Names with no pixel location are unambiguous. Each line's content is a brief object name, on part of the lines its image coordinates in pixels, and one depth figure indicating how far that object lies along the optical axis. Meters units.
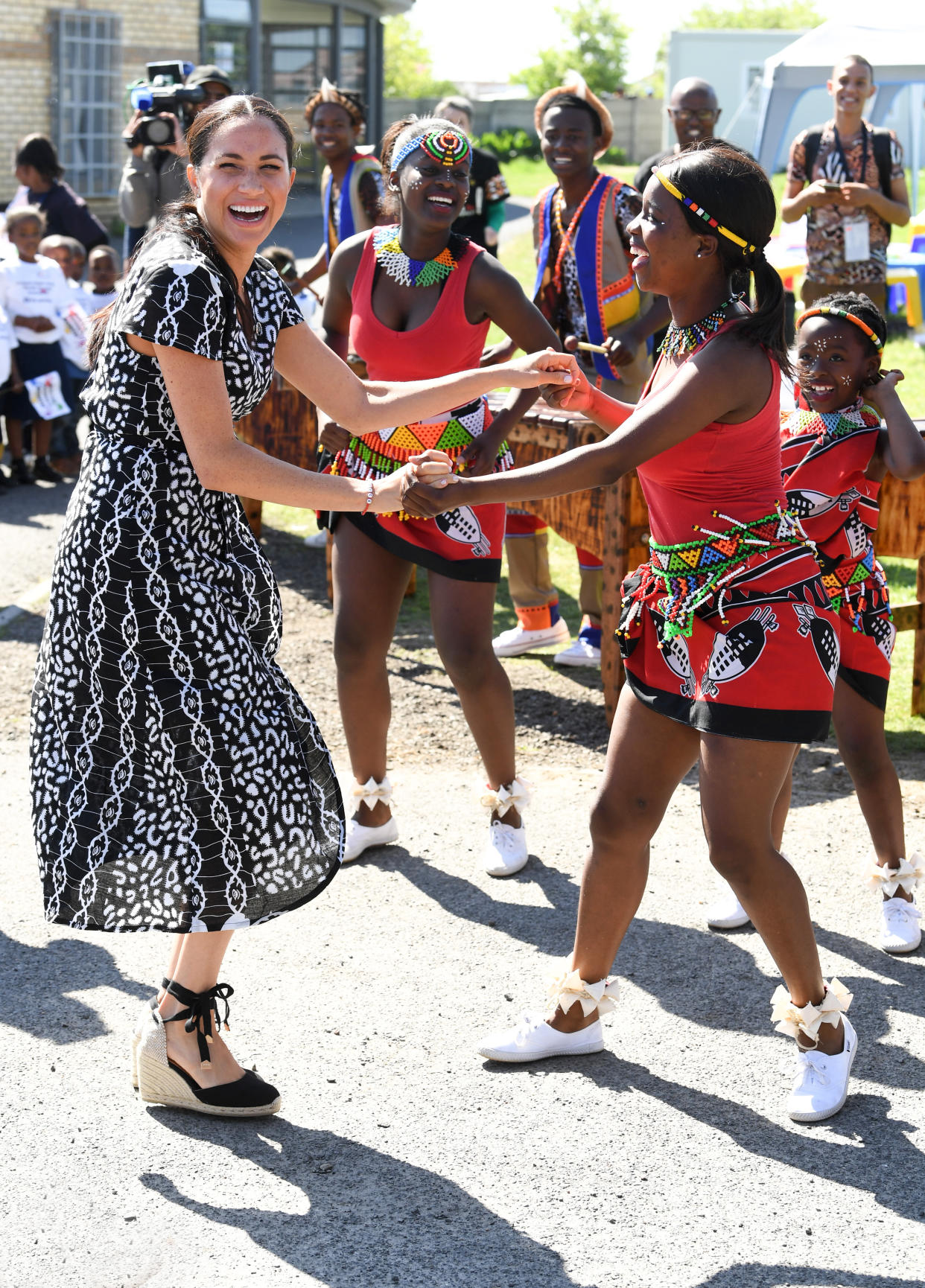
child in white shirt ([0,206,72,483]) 10.10
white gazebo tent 15.34
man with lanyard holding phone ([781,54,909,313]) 8.59
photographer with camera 9.10
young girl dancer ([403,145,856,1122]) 3.05
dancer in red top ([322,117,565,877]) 4.44
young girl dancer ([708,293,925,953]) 4.08
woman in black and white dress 2.99
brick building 22.97
